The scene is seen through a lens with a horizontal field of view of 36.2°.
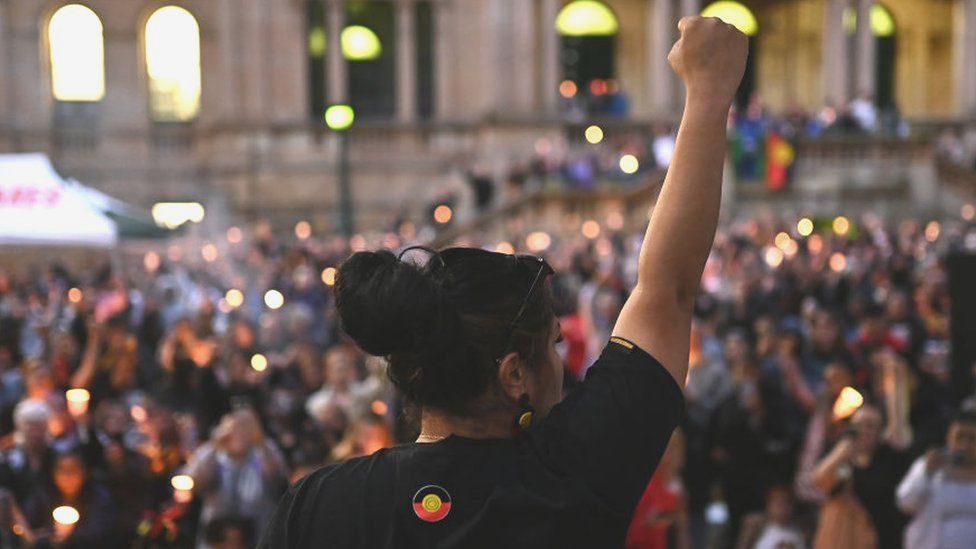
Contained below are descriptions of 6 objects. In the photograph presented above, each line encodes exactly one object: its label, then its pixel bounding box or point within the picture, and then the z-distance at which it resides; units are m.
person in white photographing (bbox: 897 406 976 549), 7.08
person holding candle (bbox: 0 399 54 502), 8.39
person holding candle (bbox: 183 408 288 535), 8.31
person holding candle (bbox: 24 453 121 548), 7.81
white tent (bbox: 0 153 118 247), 15.01
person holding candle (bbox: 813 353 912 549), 7.90
